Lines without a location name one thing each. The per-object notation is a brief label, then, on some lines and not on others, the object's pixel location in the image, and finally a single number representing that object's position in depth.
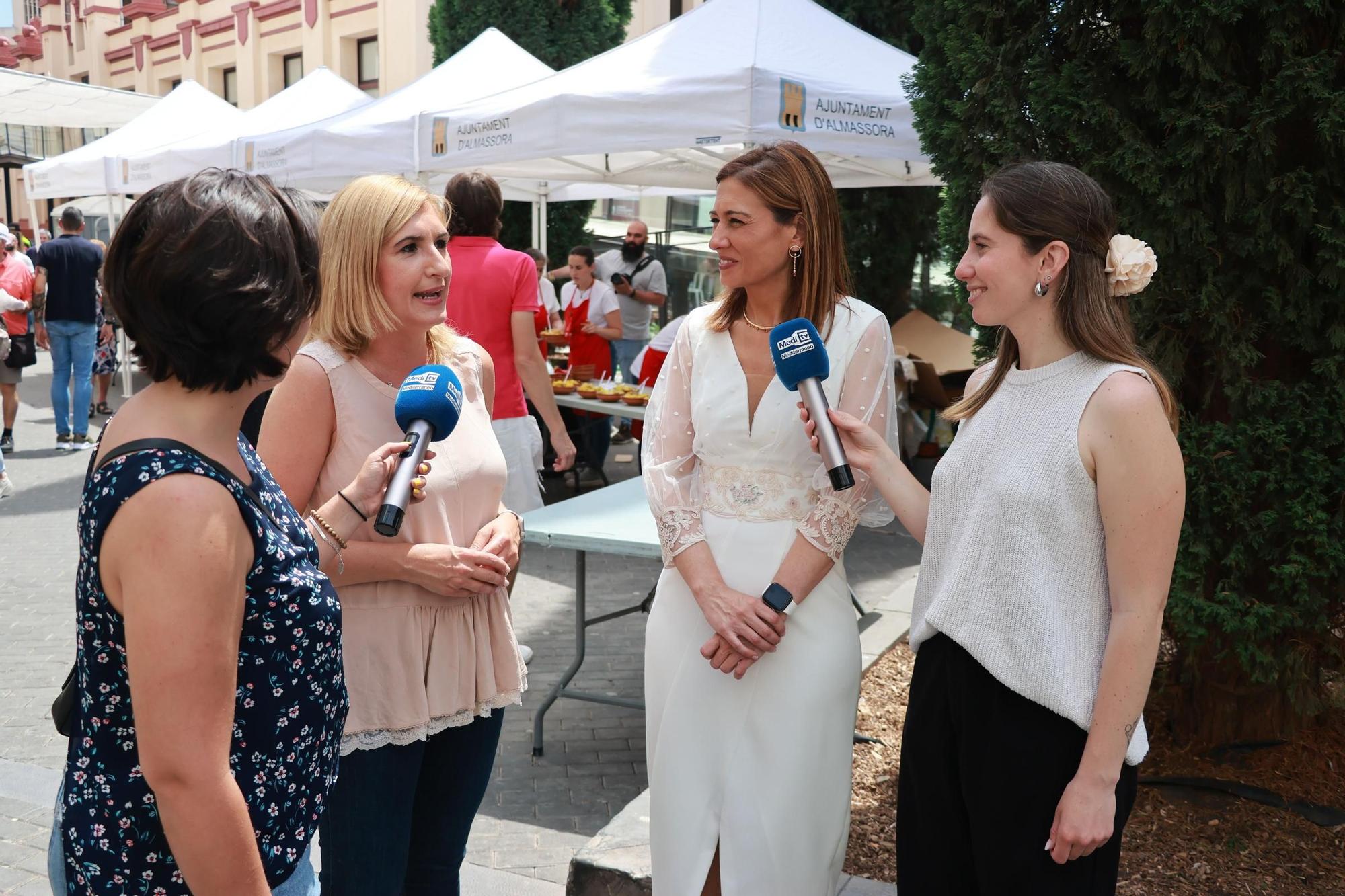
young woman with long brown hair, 2.03
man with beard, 11.70
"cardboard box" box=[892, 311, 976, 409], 10.77
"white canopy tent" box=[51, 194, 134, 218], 24.19
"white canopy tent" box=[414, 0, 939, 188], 6.36
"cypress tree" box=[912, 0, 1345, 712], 3.08
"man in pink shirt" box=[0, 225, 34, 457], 11.23
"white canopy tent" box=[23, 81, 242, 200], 13.28
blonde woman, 2.35
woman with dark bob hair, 1.37
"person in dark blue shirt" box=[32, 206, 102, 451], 11.18
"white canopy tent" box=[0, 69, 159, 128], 19.34
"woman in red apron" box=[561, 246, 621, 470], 9.87
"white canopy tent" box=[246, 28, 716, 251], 8.70
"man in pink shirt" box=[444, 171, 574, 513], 5.48
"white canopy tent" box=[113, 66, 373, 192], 11.40
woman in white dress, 2.60
